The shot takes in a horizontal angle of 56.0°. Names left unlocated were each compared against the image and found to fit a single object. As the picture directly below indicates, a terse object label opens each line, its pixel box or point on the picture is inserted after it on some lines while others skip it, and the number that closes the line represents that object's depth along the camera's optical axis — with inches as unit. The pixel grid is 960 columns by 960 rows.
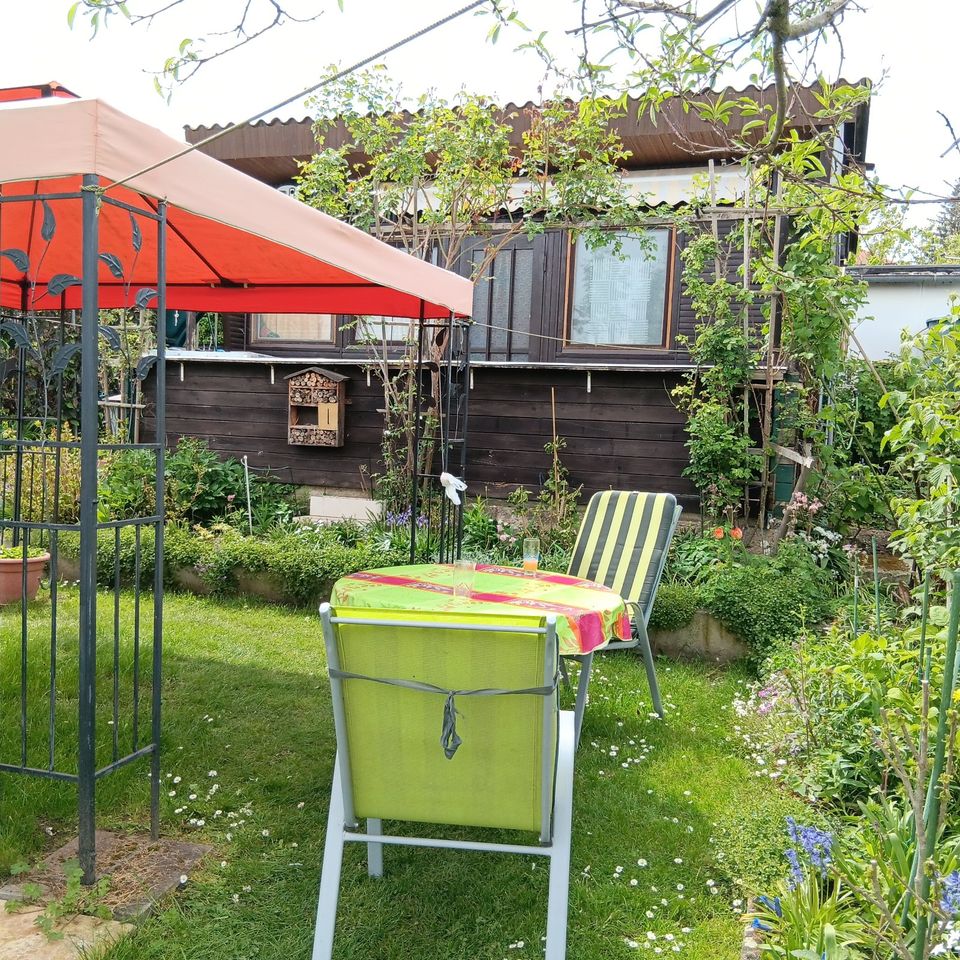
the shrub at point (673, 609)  210.7
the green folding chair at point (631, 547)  177.6
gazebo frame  97.7
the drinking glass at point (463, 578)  135.1
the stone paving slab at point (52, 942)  89.3
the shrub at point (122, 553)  253.4
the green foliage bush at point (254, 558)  244.2
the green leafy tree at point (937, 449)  99.7
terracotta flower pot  230.1
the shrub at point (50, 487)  262.5
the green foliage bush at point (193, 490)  293.7
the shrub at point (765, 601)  203.3
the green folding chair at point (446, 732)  84.0
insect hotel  312.3
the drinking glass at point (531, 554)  145.3
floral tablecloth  124.1
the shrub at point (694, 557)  236.2
